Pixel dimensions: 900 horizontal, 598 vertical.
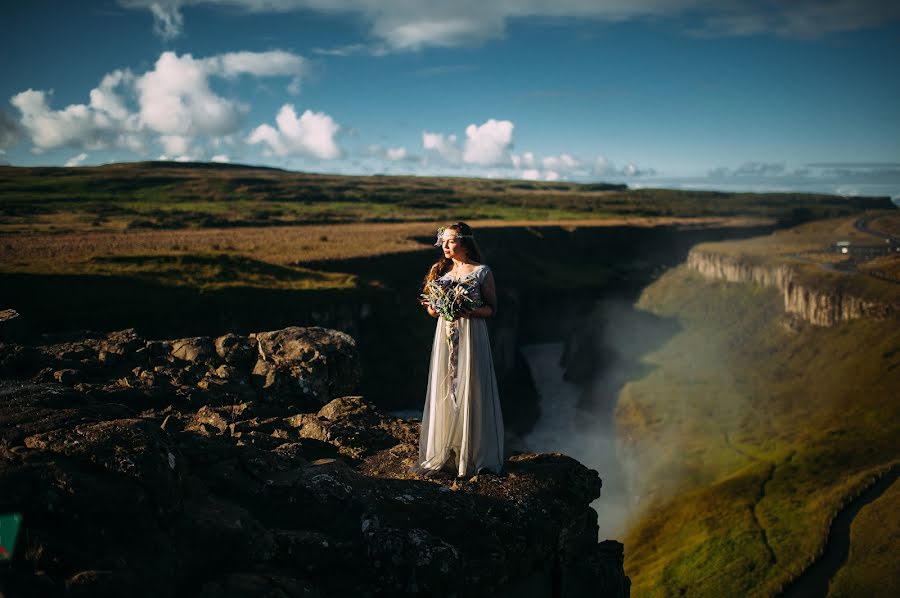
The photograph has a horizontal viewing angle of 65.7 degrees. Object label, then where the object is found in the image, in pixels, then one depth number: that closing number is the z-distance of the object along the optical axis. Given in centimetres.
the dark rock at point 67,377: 1602
